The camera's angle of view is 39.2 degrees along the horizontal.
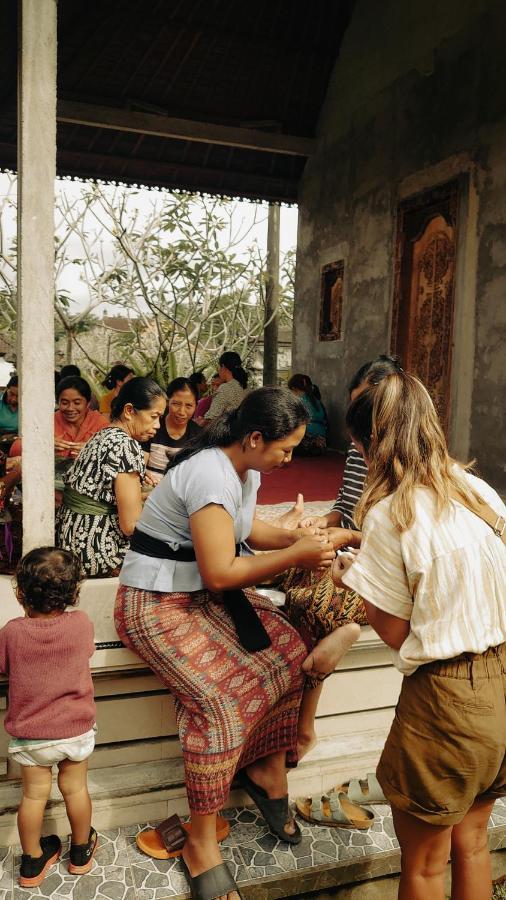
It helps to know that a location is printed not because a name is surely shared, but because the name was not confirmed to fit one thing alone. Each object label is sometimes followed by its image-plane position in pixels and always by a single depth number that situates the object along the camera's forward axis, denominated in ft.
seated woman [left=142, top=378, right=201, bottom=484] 14.97
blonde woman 5.95
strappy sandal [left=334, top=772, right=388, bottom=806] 9.39
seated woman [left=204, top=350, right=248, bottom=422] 21.68
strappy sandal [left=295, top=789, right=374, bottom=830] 8.96
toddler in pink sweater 7.44
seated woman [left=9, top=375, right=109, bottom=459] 13.88
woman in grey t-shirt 7.71
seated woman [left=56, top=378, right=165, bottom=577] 9.86
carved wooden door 22.25
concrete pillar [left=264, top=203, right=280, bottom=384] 40.22
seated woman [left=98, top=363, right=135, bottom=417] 23.70
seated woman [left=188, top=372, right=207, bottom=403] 31.73
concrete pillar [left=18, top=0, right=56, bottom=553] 7.59
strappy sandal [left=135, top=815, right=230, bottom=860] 8.33
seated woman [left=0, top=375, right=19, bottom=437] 20.84
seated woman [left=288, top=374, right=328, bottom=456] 28.78
